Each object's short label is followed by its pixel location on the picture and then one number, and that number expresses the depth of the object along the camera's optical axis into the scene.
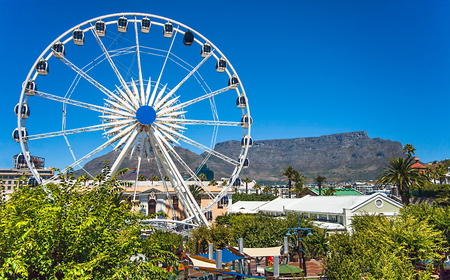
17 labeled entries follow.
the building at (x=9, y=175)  140.32
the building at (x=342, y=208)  39.69
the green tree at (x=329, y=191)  93.09
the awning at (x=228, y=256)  20.06
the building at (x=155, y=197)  47.28
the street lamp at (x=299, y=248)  20.85
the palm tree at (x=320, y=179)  101.54
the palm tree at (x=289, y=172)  92.88
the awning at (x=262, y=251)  24.45
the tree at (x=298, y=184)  94.75
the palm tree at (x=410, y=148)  74.87
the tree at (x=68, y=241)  7.90
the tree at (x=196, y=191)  52.40
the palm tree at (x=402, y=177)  50.75
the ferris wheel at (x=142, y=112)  30.52
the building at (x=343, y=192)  108.71
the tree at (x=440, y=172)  86.32
